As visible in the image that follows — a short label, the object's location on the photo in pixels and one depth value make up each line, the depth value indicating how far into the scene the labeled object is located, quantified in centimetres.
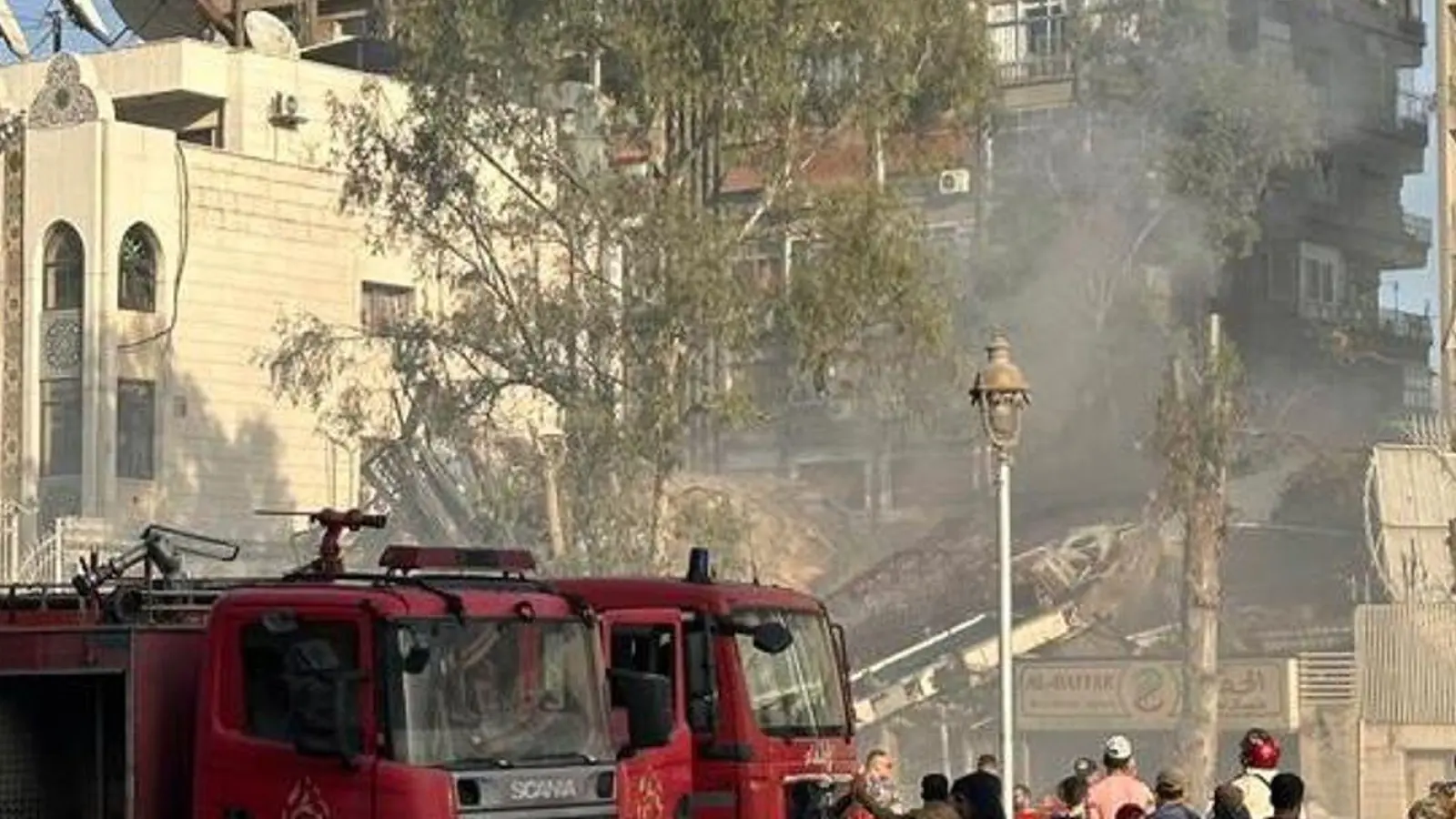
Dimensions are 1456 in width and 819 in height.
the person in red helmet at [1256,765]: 1608
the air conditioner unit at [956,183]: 6303
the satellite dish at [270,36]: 5728
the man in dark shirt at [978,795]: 1686
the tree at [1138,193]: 6078
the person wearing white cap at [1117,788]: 1859
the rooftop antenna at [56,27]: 5981
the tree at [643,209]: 3925
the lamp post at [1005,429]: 2347
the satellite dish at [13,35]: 5762
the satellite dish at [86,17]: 6019
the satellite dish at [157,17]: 7106
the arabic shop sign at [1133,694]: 5134
